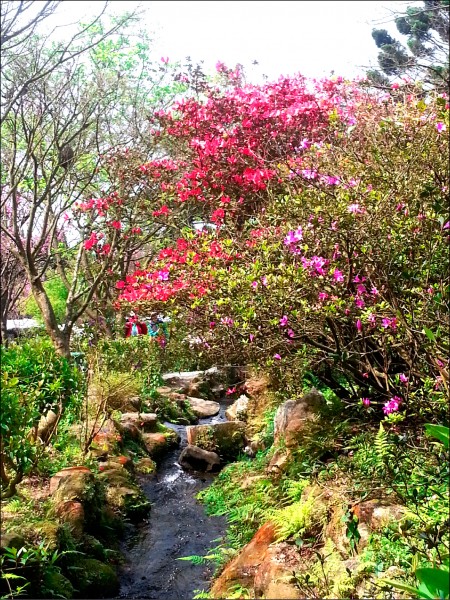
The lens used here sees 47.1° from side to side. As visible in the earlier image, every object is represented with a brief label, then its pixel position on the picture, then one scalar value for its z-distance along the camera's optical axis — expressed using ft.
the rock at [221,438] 27.78
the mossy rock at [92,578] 15.02
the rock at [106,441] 23.21
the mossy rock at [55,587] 13.47
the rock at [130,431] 27.17
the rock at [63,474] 17.67
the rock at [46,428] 20.70
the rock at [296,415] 19.13
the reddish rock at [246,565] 13.48
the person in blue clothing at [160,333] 31.73
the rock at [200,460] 26.43
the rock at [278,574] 11.35
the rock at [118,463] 22.24
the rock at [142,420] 29.58
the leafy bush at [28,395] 14.03
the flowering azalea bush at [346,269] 13.71
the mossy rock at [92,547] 16.55
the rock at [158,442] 28.17
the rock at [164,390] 37.19
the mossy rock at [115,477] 21.14
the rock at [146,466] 25.43
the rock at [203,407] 36.65
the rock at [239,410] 31.35
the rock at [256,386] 29.07
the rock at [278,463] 19.22
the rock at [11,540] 13.07
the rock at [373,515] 12.16
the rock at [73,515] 16.47
